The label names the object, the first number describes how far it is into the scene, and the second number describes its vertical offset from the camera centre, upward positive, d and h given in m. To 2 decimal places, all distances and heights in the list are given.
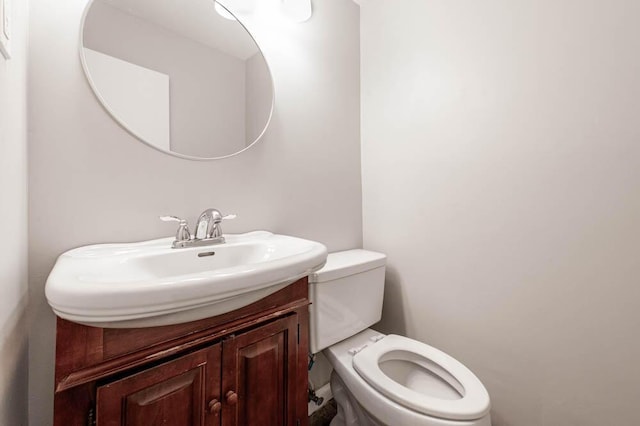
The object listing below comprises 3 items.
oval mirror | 0.77 +0.47
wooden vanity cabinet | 0.44 -0.32
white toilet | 0.74 -0.54
